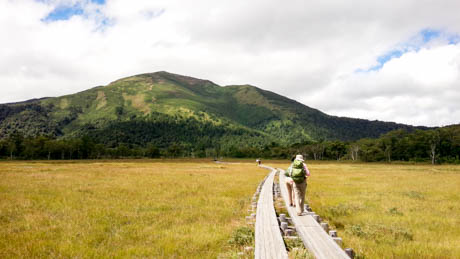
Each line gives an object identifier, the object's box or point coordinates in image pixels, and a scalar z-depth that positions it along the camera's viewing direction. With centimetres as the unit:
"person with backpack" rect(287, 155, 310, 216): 1123
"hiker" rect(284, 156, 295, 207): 1226
